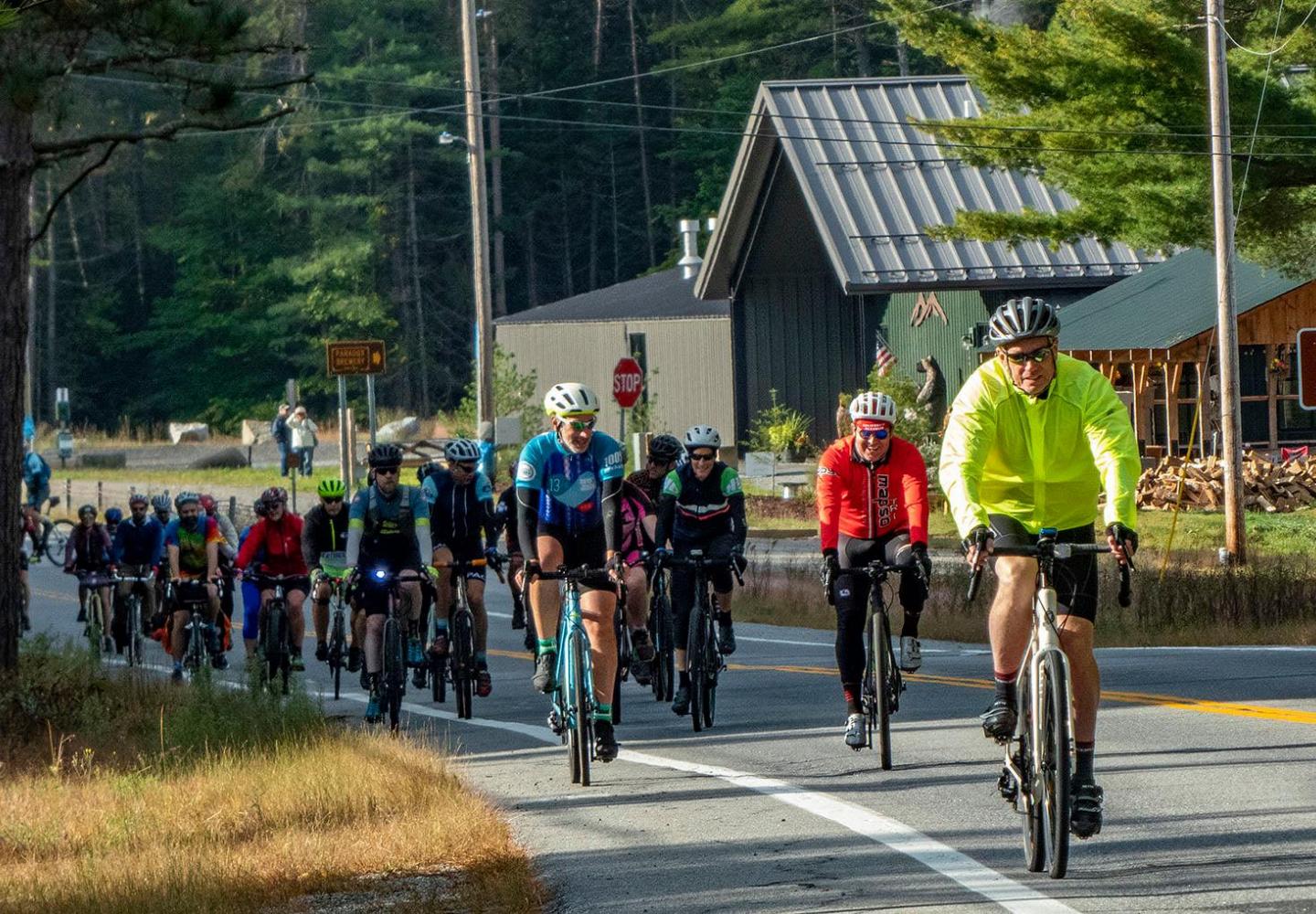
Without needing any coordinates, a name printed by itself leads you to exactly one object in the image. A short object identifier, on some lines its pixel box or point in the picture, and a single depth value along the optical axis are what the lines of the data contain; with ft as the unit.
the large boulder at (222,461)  192.65
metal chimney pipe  184.85
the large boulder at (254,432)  215.31
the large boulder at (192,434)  225.15
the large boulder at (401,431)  202.49
